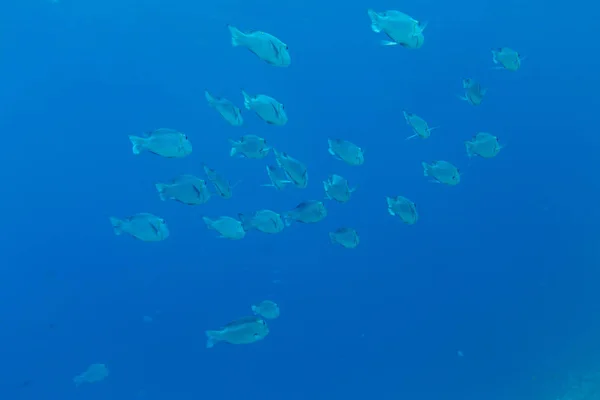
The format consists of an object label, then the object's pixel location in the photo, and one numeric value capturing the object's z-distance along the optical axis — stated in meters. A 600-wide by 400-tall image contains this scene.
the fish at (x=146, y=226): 5.50
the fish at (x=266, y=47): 4.89
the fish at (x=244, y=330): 5.47
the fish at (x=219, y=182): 6.16
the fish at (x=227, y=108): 6.22
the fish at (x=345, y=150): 6.10
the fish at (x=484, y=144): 6.26
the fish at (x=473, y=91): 6.46
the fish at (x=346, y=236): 6.50
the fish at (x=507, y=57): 6.64
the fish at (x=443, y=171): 6.23
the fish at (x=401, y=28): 4.68
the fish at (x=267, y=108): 5.36
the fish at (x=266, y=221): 6.23
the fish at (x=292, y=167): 5.60
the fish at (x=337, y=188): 6.11
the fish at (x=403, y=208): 5.91
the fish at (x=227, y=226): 6.36
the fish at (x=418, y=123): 6.34
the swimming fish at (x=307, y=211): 6.11
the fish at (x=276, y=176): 6.02
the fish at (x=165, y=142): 5.43
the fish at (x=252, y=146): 6.09
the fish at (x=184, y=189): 5.40
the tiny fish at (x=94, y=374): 11.58
